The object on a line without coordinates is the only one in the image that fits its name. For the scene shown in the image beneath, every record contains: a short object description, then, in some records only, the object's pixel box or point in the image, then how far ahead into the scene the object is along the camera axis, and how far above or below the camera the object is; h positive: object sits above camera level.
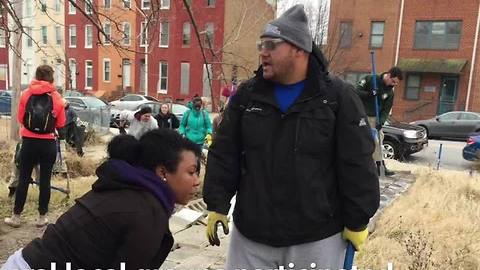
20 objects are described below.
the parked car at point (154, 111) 17.64 -1.73
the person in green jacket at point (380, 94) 6.54 -0.24
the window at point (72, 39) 36.99 +1.56
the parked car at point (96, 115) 15.44 -1.76
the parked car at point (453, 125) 18.31 -1.72
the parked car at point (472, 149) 11.41 -1.60
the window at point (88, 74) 36.81 -1.06
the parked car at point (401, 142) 12.54 -1.66
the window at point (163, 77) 32.97 -0.85
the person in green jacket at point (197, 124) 8.21 -0.98
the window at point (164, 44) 31.85 +1.36
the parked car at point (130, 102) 23.19 -1.96
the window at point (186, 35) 29.85 +1.87
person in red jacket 4.80 -0.69
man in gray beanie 2.37 -0.43
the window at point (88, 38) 33.34 +1.62
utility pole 11.12 -0.86
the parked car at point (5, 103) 22.80 -2.25
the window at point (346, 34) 27.62 +2.32
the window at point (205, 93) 30.04 -1.65
